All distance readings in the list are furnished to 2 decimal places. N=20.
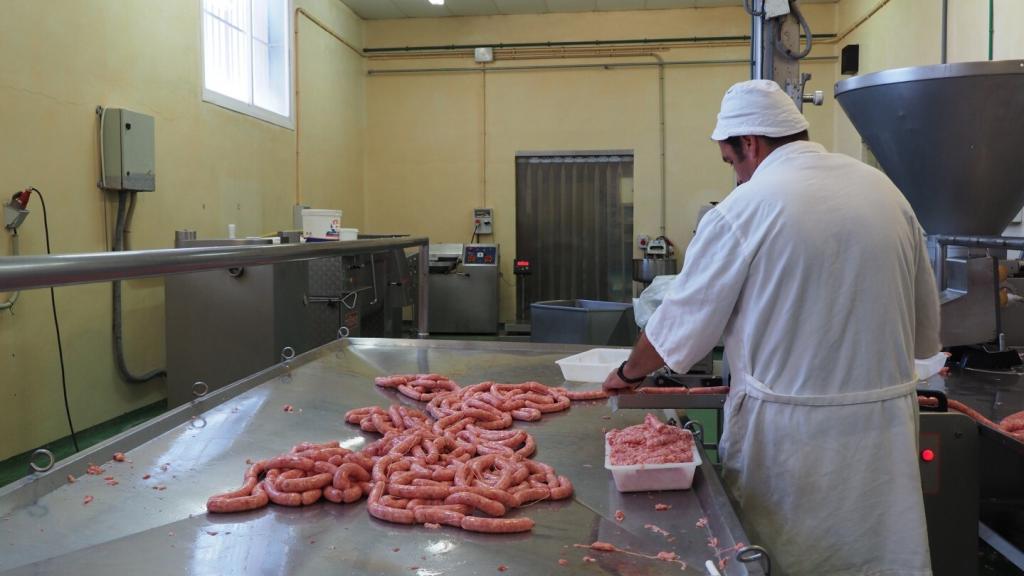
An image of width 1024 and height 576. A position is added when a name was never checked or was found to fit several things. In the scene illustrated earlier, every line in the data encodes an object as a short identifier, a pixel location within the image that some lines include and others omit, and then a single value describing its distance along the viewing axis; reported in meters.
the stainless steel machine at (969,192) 2.40
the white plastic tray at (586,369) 2.46
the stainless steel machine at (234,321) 4.18
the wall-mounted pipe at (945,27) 5.06
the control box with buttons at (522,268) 7.89
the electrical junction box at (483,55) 7.98
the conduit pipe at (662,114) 7.89
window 5.35
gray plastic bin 4.57
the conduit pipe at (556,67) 7.78
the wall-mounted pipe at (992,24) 4.55
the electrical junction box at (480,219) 8.12
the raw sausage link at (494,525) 1.34
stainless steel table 1.22
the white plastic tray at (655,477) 1.51
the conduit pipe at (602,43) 7.73
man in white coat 1.57
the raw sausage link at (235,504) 1.42
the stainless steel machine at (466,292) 7.52
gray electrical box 4.17
